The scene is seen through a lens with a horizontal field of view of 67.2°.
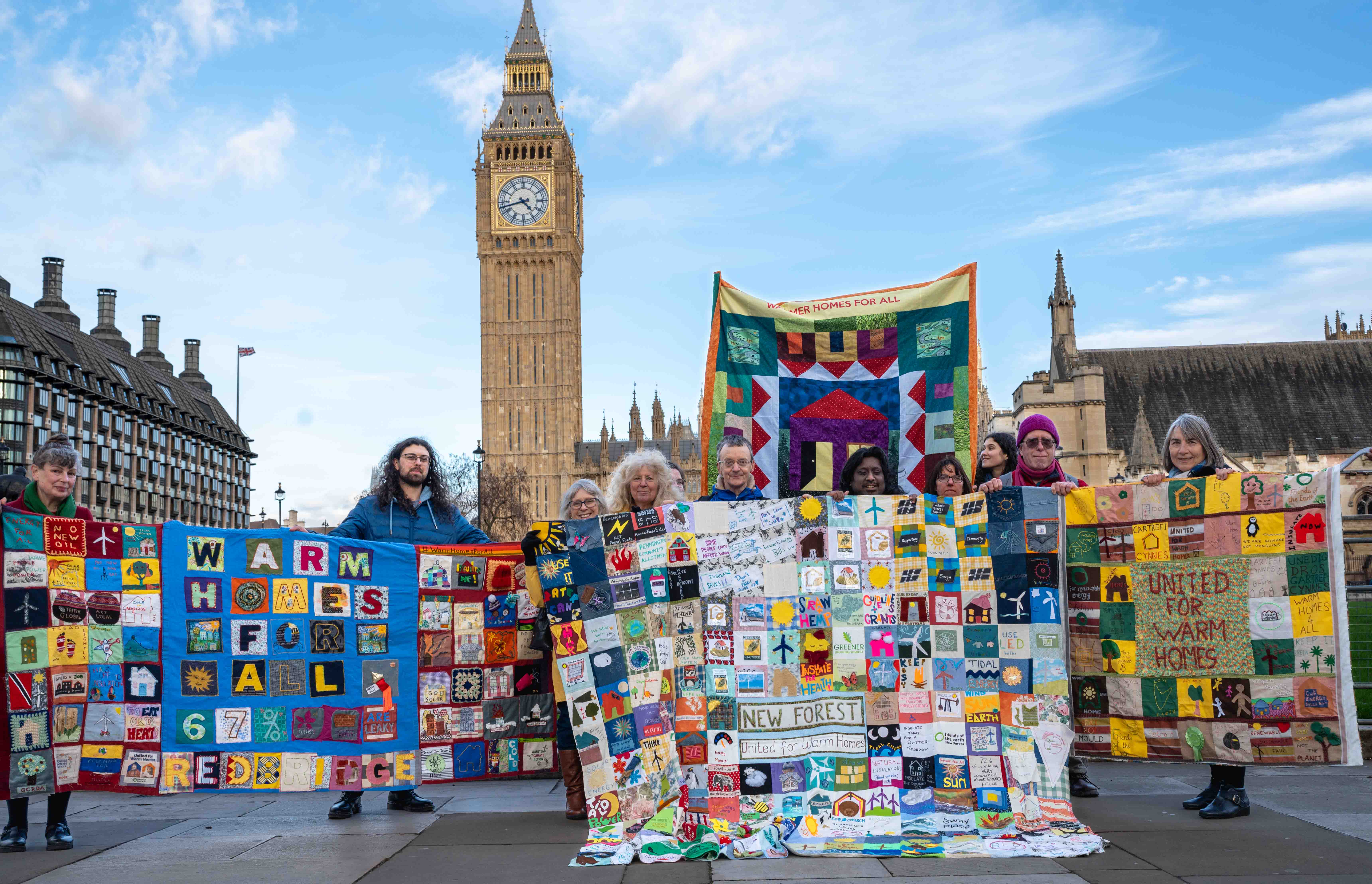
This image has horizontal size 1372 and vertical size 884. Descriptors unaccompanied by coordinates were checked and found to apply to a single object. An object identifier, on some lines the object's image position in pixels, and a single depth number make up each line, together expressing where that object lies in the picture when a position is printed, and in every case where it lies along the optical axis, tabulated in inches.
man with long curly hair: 269.1
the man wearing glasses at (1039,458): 252.2
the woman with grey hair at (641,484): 257.8
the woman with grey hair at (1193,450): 242.1
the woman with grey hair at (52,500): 223.5
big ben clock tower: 3208.7
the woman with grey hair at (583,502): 269.3
